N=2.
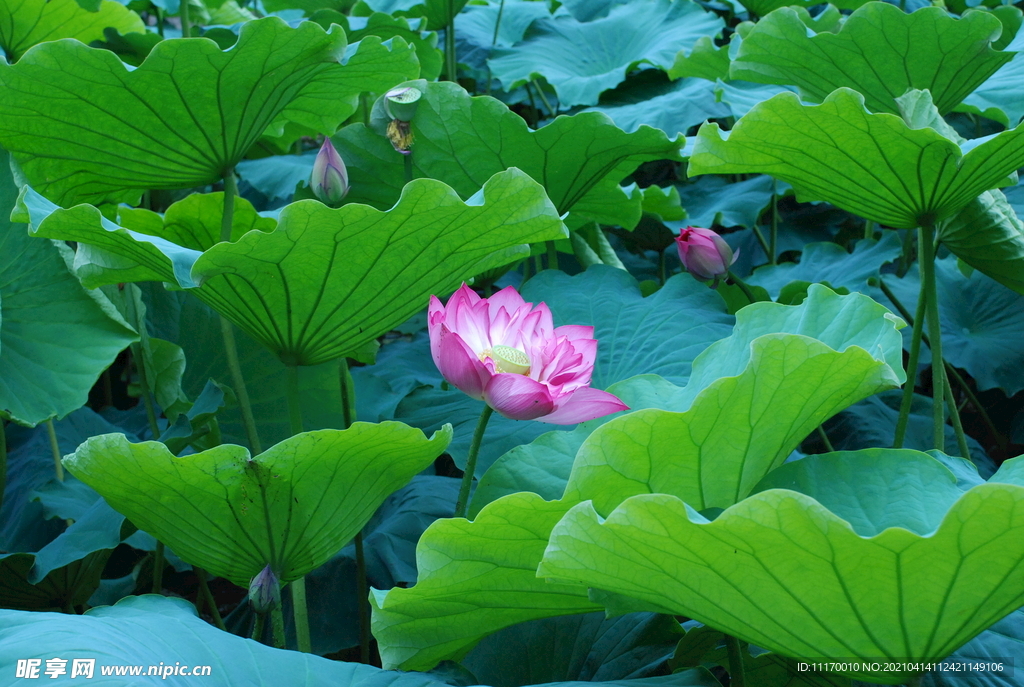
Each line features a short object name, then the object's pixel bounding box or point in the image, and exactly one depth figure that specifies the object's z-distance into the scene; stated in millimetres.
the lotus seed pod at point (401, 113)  3475
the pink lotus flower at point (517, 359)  3116
